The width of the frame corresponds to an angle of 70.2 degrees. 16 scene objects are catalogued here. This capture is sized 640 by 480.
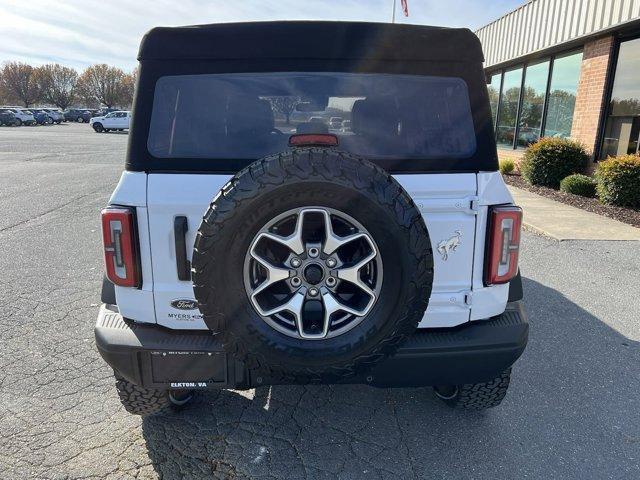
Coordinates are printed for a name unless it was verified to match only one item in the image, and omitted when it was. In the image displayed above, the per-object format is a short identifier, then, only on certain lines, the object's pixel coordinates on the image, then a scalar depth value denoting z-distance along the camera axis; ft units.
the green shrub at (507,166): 44.42
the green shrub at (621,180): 27.32
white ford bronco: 6.22
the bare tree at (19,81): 265.13
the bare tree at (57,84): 267.22
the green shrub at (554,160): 35.06
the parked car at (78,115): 196.13
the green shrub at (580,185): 32.12
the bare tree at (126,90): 281.13
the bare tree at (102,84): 276.82
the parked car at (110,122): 128.26
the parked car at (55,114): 165.35
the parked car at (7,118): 142.92
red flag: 56.54
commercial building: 31.60
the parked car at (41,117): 157.64
